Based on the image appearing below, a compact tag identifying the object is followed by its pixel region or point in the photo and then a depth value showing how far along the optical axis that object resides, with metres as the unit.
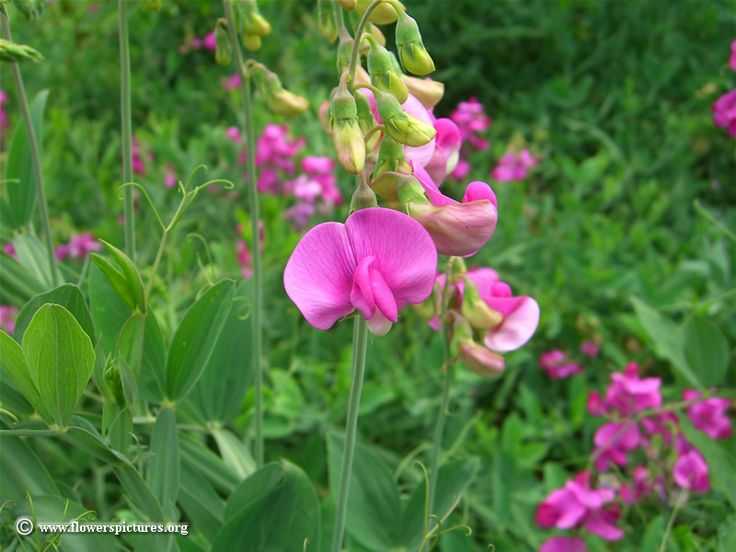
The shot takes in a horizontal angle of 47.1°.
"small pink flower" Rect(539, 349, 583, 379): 0.43
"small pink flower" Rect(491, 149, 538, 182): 0.59
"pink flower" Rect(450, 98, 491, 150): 0.58
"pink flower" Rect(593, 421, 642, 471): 0.34
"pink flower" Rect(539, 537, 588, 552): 0.31
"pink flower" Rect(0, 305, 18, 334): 0.40
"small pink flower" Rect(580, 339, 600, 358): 0.44
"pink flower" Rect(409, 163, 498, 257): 0.15
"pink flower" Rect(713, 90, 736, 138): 0.33
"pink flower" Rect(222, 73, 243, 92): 0.66
